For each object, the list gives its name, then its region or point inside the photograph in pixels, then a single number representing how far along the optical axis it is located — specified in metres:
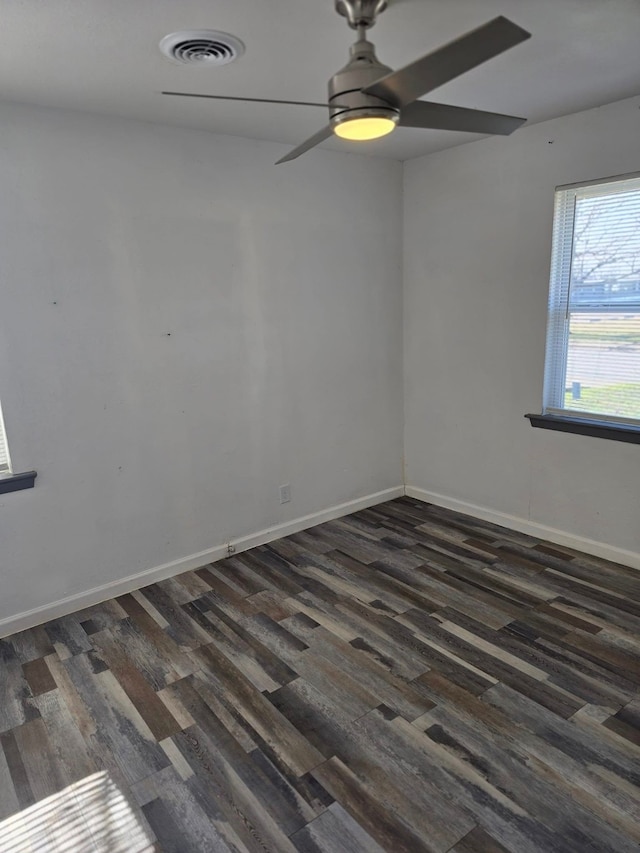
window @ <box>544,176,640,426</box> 2.97
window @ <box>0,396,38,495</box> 2.69
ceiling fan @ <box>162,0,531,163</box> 1.24
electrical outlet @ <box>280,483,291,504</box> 3.78
